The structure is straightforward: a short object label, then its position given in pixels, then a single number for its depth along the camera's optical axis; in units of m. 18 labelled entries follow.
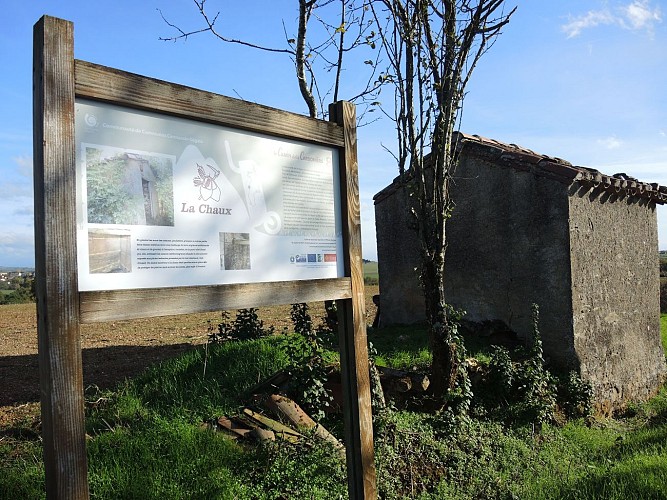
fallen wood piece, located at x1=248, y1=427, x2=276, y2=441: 4.25
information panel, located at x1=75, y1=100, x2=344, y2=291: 2.39
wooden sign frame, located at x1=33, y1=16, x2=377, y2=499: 2.21
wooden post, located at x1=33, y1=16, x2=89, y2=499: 2.21
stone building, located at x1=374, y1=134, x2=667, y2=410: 7.62
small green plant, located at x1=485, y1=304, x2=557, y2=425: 6.06
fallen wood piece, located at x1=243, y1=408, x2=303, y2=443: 4.32
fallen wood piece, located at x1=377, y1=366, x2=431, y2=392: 5.76
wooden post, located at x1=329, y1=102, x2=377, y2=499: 3.35
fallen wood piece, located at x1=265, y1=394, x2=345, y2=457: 4.39
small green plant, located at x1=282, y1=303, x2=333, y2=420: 4.88
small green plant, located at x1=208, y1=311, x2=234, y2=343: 7.91
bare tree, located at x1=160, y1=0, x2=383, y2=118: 5.96
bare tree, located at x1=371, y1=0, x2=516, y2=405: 5.79
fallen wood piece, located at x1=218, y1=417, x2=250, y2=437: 4.38
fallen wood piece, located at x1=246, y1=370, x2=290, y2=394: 5.31
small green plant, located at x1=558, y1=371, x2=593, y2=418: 6.90
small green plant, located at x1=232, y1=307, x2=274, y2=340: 7.97
